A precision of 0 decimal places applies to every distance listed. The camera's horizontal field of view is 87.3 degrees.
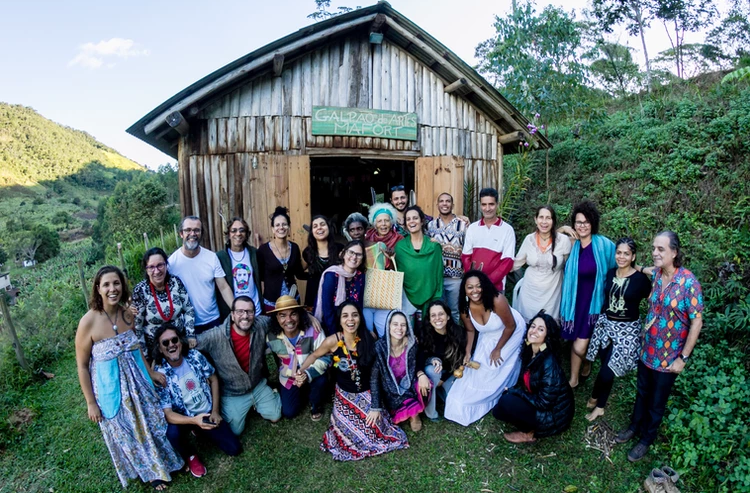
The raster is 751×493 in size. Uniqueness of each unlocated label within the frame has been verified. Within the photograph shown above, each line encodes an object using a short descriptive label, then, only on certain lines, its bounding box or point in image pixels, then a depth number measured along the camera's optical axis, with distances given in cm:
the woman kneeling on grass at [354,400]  344
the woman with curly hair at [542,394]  328
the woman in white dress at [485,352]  365
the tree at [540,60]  824
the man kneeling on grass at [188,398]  321
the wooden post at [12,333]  476
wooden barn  533
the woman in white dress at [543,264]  380
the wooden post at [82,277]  607
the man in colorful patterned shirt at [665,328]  286
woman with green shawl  397
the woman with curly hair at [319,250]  390
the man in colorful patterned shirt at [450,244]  436
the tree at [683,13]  1218
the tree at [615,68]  1395
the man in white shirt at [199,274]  363
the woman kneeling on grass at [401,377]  359
